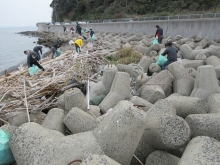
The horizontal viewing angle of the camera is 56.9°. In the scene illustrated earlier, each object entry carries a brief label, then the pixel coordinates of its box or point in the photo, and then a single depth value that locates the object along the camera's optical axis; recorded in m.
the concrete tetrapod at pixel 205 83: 3.92
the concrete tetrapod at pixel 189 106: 3.05
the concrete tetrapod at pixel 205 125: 2.43
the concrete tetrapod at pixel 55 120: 3.09
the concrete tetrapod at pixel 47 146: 2.04
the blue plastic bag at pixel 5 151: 2.48
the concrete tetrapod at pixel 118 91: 3.90
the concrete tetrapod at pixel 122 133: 2.08
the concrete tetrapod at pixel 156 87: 4.00
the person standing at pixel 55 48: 11.45
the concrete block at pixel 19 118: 3.58
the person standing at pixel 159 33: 11.22
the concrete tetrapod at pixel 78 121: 2.91
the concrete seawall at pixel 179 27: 10.43
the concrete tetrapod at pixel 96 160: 1.64
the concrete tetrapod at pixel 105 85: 4.73
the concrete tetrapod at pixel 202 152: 1.78
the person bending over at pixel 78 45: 9.71
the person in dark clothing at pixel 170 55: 6.18
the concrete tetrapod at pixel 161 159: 2.19
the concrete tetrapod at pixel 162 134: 2.24
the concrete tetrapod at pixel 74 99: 3.58
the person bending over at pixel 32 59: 7.22
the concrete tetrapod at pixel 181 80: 4.29
